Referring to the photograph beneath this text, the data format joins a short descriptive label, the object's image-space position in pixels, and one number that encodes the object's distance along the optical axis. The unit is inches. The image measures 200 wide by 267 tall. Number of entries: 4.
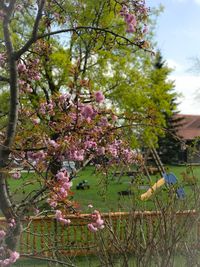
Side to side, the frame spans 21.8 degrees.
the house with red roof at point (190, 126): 2183.1
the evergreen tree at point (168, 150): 1797.5
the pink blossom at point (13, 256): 132.7
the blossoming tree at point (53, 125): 134.0
